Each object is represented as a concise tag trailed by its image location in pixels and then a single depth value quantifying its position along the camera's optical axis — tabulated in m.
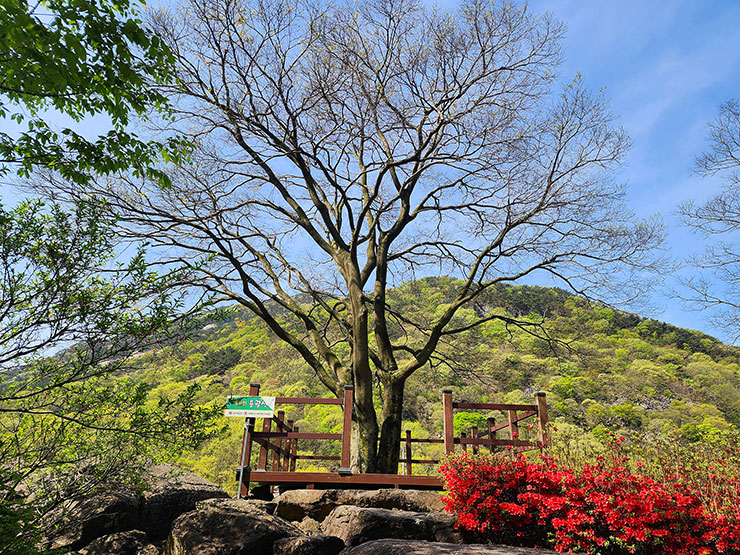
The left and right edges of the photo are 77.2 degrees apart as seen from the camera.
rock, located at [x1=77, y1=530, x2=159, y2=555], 5.22
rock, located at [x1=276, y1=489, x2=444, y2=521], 6.21
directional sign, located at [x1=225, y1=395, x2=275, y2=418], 6.46
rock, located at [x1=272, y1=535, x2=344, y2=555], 4.50
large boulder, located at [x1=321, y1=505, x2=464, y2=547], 4.91
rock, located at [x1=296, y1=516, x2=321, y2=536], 6.23
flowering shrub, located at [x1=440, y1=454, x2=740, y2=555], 4.13
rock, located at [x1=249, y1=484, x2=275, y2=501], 7.49
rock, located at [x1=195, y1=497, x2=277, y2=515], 5.09
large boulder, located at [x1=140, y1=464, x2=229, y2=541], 6.40
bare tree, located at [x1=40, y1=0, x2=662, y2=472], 8.12
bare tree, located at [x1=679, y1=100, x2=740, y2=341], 10.06
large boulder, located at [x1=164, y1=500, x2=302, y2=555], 4.59
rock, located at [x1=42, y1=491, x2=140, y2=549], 5.22
